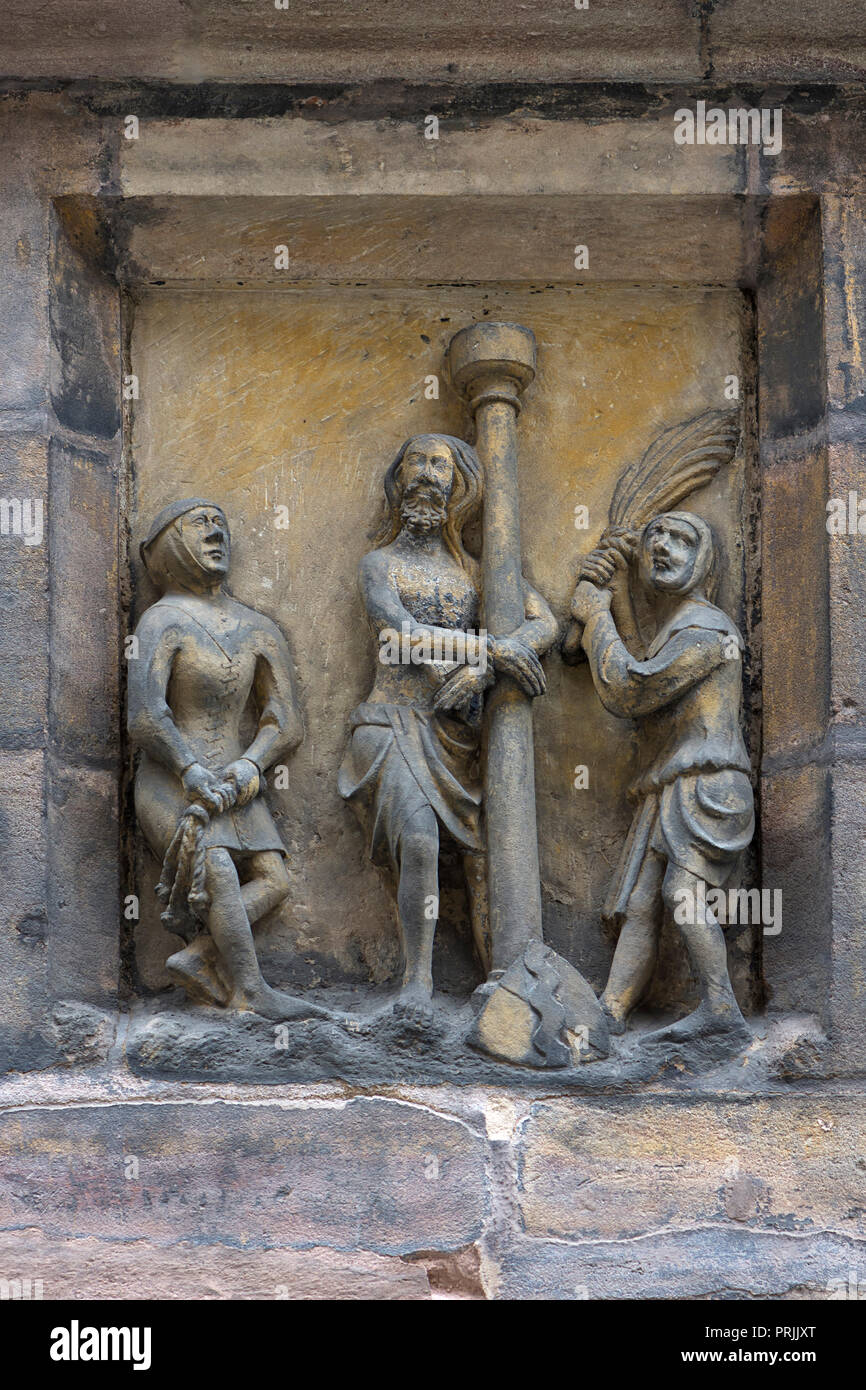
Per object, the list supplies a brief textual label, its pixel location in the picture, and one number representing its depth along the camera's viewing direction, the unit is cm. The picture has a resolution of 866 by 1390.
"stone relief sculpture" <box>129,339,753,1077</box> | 602
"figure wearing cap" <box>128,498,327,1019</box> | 604
